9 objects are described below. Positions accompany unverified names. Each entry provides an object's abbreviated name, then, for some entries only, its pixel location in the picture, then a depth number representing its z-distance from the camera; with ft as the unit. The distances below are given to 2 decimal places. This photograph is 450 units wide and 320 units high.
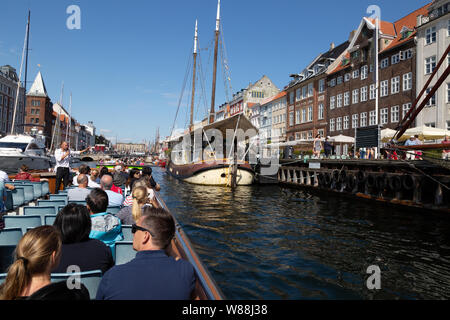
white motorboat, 74.84
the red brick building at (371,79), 104.06
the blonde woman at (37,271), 6.53
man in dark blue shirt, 7.58
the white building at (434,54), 88.12
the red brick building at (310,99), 150.92
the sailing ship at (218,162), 83.61
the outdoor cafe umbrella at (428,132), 66.28
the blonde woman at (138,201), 16.69
